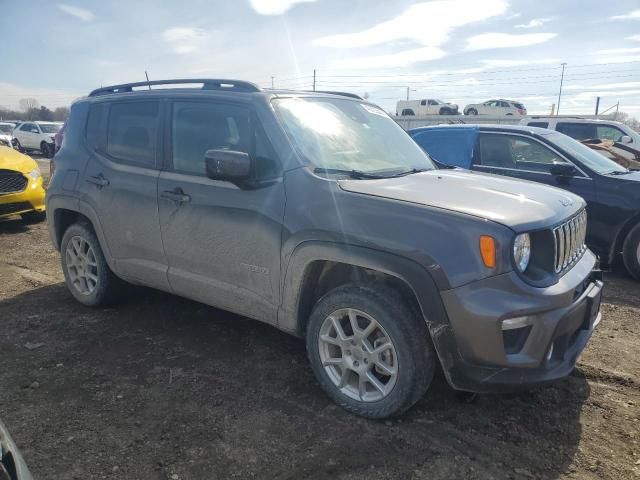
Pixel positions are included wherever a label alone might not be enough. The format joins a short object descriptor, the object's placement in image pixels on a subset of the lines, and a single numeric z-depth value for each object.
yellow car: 7.59
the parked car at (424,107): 33.16
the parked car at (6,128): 29.48
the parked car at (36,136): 25.91
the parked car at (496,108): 30.86
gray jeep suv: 2.54
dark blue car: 5.71
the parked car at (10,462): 1.61
